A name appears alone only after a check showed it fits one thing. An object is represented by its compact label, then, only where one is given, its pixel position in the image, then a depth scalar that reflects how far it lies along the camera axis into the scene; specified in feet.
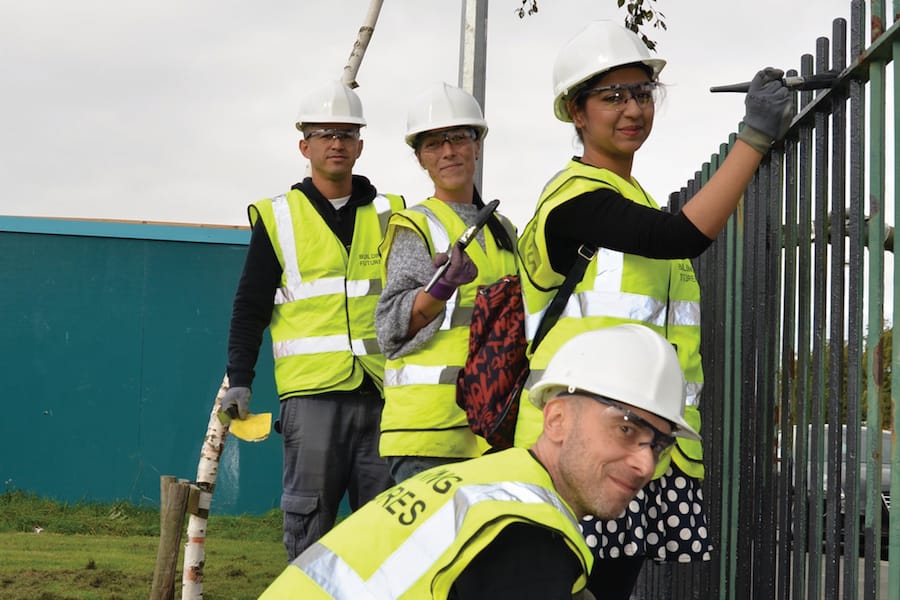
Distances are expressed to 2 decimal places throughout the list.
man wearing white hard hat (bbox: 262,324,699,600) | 7.09
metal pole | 26.02
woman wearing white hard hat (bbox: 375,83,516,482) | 14.12
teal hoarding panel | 44.45
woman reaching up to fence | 10.78
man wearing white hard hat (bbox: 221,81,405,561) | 16.87
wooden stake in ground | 21.88
